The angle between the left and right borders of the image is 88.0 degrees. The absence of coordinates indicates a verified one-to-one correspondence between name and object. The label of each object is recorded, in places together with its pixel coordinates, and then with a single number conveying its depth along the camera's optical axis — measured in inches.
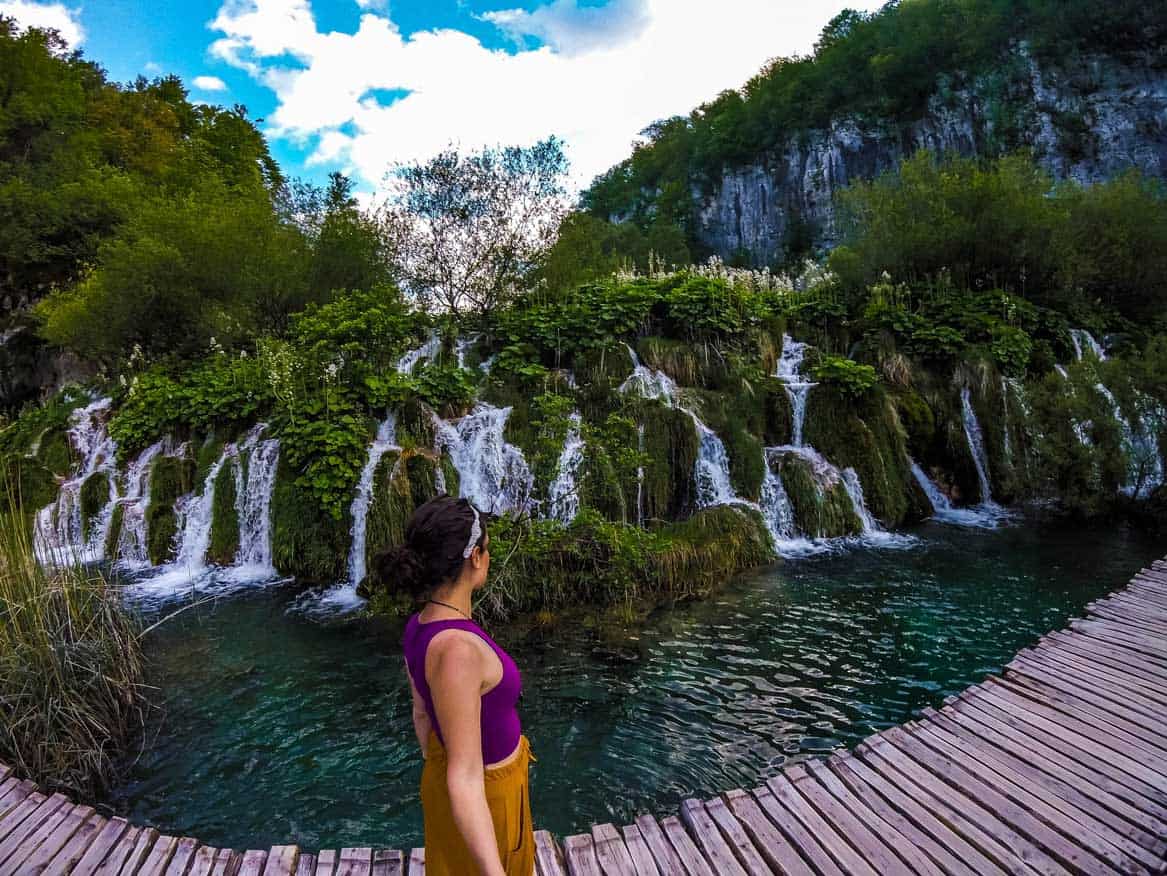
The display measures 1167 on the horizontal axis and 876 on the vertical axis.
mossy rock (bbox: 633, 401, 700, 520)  384.8
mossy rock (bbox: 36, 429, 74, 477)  436.1
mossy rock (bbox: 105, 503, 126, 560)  378.9
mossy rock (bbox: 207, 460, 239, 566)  365.4
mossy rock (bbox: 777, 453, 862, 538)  398.3
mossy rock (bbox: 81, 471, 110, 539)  395.5
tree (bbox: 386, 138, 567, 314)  546.3
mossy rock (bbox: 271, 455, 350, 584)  339.3
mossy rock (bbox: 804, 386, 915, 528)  423.8
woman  62.0
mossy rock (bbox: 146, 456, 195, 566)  374.9
